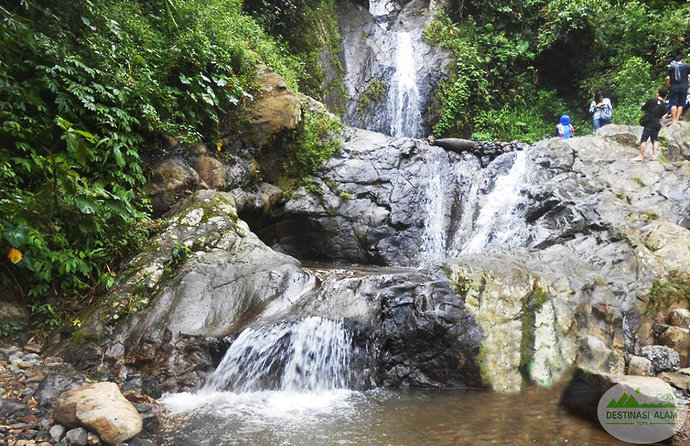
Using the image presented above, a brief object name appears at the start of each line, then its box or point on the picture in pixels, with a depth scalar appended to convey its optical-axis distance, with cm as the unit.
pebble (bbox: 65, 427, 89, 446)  319
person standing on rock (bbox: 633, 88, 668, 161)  862
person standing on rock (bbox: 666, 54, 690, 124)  985
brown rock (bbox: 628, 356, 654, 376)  487
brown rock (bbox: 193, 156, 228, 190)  746
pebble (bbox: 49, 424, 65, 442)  324
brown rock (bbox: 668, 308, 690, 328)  558
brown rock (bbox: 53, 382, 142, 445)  326
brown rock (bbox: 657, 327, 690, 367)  527
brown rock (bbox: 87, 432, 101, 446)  322
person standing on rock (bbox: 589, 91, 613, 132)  1201
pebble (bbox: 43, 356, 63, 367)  444
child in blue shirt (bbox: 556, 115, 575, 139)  1251
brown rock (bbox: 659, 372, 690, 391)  463
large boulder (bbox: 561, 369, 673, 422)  375
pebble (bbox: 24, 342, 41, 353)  459
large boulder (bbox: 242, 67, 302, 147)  849
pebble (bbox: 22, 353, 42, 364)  440
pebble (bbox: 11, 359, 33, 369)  425
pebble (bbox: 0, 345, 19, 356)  439
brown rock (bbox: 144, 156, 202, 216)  651
